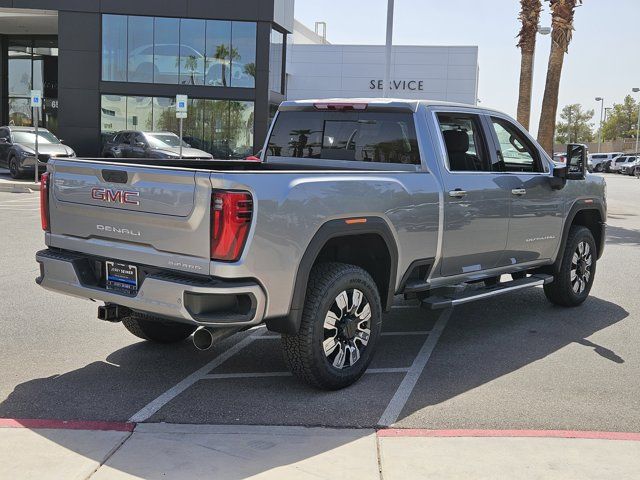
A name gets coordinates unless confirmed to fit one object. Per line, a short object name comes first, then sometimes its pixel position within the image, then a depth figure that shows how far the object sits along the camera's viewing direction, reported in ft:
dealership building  111.34
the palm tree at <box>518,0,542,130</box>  75.92
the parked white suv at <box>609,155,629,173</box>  205.76
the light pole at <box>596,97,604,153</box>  323.98
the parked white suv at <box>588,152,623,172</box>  217.72
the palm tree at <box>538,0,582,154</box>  71.26
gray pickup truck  14.47
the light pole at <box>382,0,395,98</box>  74.23
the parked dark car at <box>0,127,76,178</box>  78.84
